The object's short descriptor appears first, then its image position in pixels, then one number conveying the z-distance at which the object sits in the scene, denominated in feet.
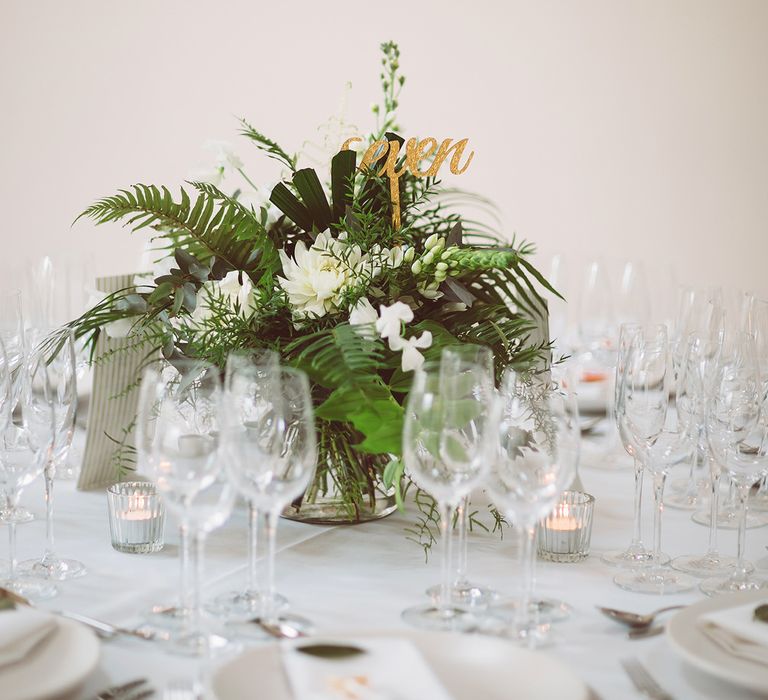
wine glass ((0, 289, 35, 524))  5.05
